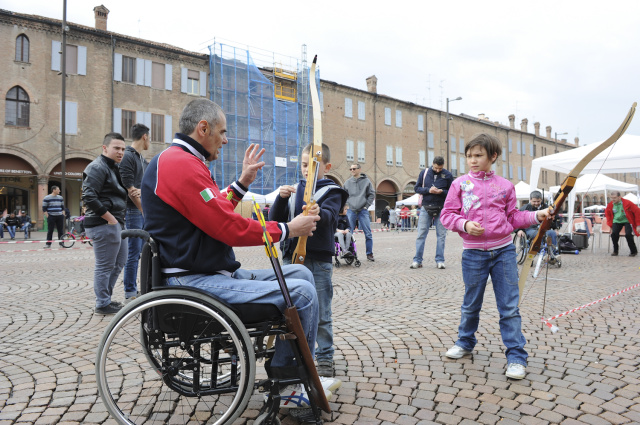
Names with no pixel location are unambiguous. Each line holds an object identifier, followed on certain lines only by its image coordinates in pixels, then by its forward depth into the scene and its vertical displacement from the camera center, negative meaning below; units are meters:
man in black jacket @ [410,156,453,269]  8.79 +0.30
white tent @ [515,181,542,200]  25.53 +1.58
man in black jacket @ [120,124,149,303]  5.49 +0.40
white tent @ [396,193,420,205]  34.84 +1.27
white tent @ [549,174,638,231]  17.61 +1.36
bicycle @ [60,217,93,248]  15.44 -0.74
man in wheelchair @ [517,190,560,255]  9.71 -0.22
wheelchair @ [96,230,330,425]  2.24 -0.66
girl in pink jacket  3.37 -0.13
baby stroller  9.32 -0.76
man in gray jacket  9.77 +0.41
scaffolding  32.22 +7.84
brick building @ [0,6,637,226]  25.45 +7.36
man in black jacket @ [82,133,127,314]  5.01 +0.00
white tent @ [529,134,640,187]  10.83 +1.45
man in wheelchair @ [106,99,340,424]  2.29 -0.08
